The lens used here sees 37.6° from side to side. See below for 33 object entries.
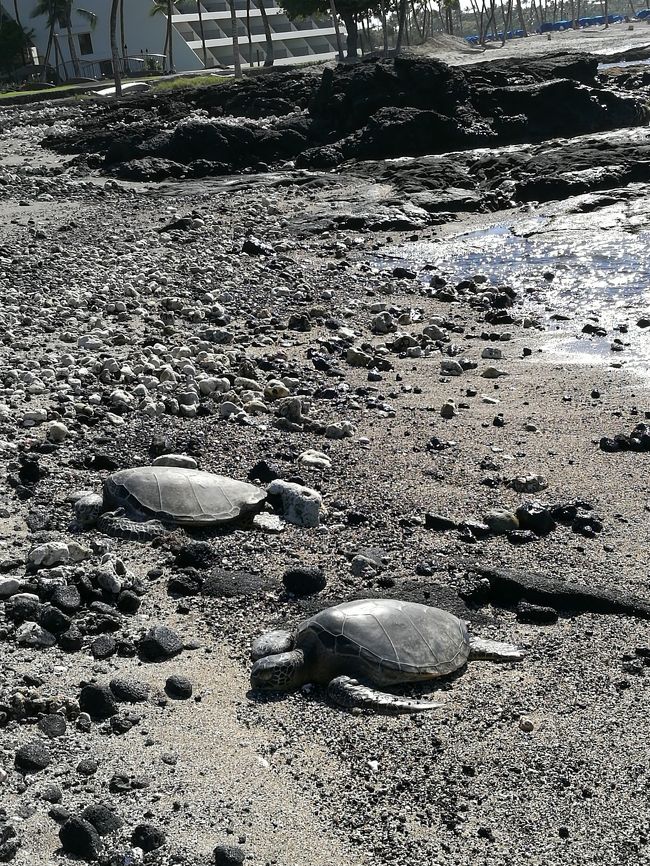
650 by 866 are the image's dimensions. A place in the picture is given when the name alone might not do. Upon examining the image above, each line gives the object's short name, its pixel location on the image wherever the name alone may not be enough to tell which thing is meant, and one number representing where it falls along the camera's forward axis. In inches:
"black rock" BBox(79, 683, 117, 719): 184.2
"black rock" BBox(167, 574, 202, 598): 233.0
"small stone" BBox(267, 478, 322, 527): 271.9
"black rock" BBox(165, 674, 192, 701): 194.1
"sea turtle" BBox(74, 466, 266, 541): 257.6
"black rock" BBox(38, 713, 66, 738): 177.2
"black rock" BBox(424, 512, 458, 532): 273.6
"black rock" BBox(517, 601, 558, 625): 228.1
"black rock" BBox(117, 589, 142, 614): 222.4
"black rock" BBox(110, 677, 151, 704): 189.8
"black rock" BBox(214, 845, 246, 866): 150.3
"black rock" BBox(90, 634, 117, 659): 204.8
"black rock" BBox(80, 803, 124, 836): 153.9
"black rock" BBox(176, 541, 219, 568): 245.1
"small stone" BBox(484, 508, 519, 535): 273.1
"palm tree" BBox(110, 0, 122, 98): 2118.6
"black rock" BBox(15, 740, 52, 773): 167.0
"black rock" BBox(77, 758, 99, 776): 167.2
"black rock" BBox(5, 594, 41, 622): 210.4
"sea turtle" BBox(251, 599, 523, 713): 196.1
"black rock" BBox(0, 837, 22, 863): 148.3
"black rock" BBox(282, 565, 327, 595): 235.6
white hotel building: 3363.7
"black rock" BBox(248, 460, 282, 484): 299.0
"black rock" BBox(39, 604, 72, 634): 209.5
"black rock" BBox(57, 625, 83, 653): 204.8
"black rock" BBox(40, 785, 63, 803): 159.9
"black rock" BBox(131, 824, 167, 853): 152.6
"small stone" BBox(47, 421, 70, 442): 314.5
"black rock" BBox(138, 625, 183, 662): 206.7
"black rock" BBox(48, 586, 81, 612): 215.8
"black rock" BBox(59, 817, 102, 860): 149.8
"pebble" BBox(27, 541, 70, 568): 232.4
